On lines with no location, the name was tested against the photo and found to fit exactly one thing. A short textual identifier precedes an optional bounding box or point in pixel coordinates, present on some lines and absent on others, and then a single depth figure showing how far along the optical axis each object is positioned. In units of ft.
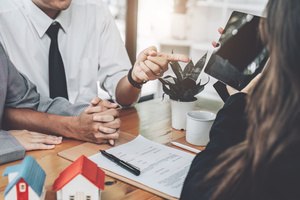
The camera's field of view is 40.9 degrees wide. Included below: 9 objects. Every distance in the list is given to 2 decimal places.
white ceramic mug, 4.27
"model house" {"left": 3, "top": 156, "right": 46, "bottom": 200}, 2.75
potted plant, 4.69
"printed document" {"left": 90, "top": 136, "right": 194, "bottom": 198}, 3.36
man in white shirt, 5.64
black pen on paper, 3.49
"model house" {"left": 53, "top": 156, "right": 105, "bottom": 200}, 2.85
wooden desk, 3.23
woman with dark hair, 2.05
